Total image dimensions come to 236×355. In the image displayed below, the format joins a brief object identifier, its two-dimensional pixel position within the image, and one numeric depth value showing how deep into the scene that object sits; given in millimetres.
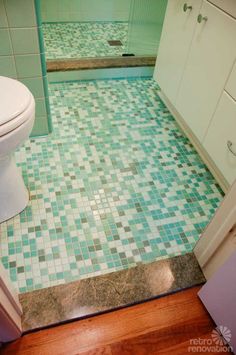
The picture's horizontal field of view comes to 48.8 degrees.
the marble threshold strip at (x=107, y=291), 906
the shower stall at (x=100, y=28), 2104
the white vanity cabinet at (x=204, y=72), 1142
